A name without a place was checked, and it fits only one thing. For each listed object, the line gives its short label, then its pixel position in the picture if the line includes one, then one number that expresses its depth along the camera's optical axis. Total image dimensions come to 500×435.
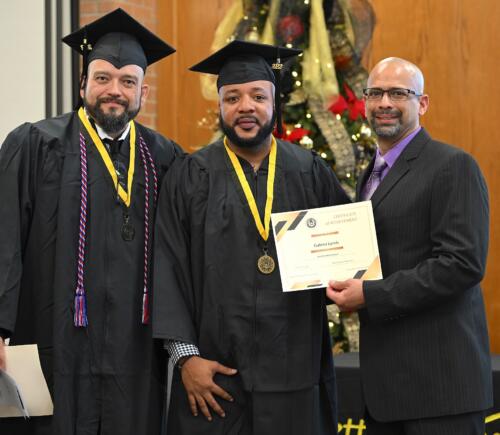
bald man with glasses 3.06
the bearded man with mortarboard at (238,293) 3.30
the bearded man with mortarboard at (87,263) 3.38
